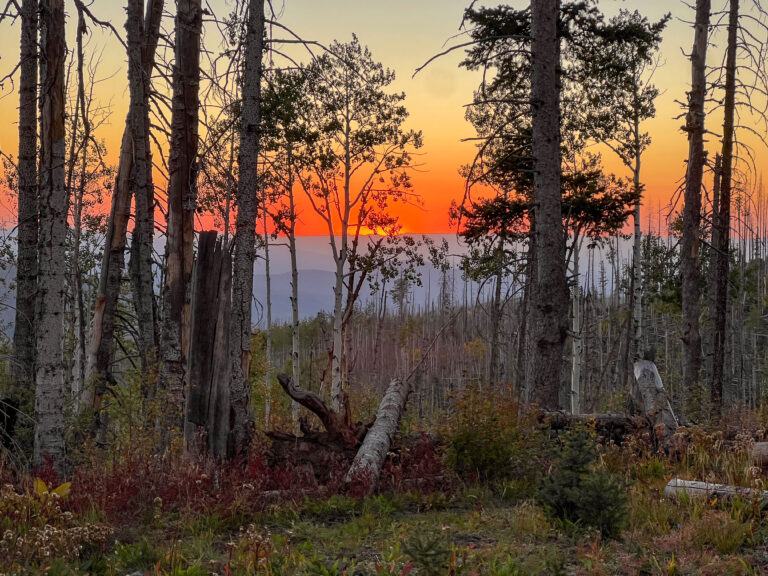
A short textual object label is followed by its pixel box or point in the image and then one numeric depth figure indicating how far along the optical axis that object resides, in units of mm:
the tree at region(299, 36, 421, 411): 26719
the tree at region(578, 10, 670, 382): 22547
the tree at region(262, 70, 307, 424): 24594
